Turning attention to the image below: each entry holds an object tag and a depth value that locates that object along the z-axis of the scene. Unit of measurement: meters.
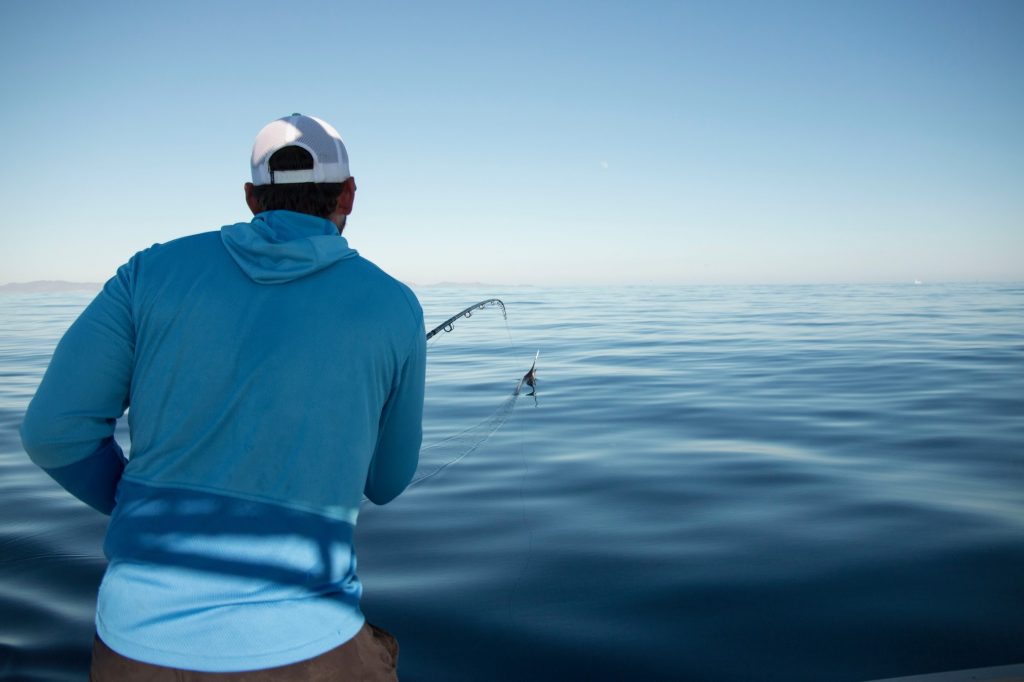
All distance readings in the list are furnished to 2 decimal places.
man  1.35
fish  9.75
